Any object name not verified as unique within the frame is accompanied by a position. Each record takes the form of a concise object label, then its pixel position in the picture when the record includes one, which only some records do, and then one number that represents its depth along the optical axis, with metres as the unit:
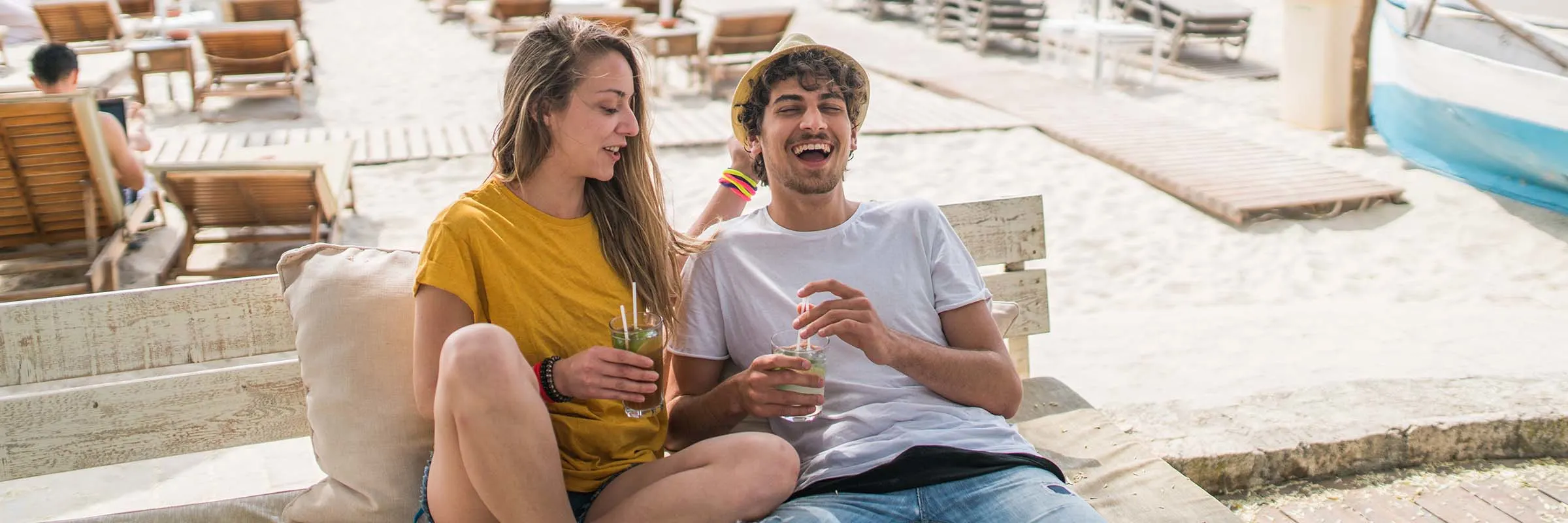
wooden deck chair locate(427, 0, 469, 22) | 14.90
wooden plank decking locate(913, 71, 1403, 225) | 7.12
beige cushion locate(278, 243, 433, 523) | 2.30
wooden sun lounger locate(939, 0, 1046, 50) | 13.61
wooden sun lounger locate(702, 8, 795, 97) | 10.92
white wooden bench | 2.42
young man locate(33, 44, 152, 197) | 5.71
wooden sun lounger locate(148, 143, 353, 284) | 5.43
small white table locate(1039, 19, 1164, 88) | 11.24
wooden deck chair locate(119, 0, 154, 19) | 13.84
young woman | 1.91
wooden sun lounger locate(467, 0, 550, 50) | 12.91
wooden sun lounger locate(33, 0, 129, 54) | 11.73
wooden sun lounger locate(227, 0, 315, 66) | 12.50
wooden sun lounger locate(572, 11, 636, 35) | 10.78
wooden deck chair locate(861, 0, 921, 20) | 17.12
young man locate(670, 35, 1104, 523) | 2.24
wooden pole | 8.59
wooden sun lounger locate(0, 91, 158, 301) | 5.18
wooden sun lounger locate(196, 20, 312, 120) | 9.79
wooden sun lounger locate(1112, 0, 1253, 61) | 12.56
